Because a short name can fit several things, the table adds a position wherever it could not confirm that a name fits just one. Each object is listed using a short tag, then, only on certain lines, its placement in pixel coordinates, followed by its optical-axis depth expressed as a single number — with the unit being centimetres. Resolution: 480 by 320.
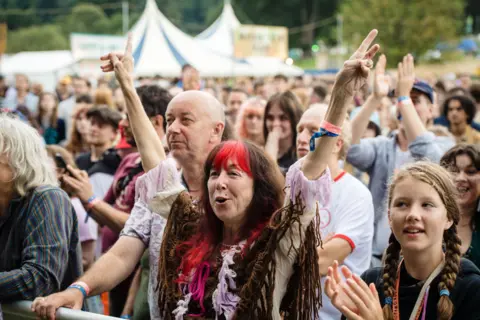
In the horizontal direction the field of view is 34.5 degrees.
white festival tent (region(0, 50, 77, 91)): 3819
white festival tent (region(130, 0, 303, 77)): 2703
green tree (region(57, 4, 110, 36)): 8619
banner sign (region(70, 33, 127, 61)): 3769
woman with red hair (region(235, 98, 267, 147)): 664
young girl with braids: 280
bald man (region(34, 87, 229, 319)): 347
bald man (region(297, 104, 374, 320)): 382
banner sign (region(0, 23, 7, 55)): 4509
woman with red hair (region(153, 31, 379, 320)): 287
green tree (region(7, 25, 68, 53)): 7450
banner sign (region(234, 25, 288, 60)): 3148
